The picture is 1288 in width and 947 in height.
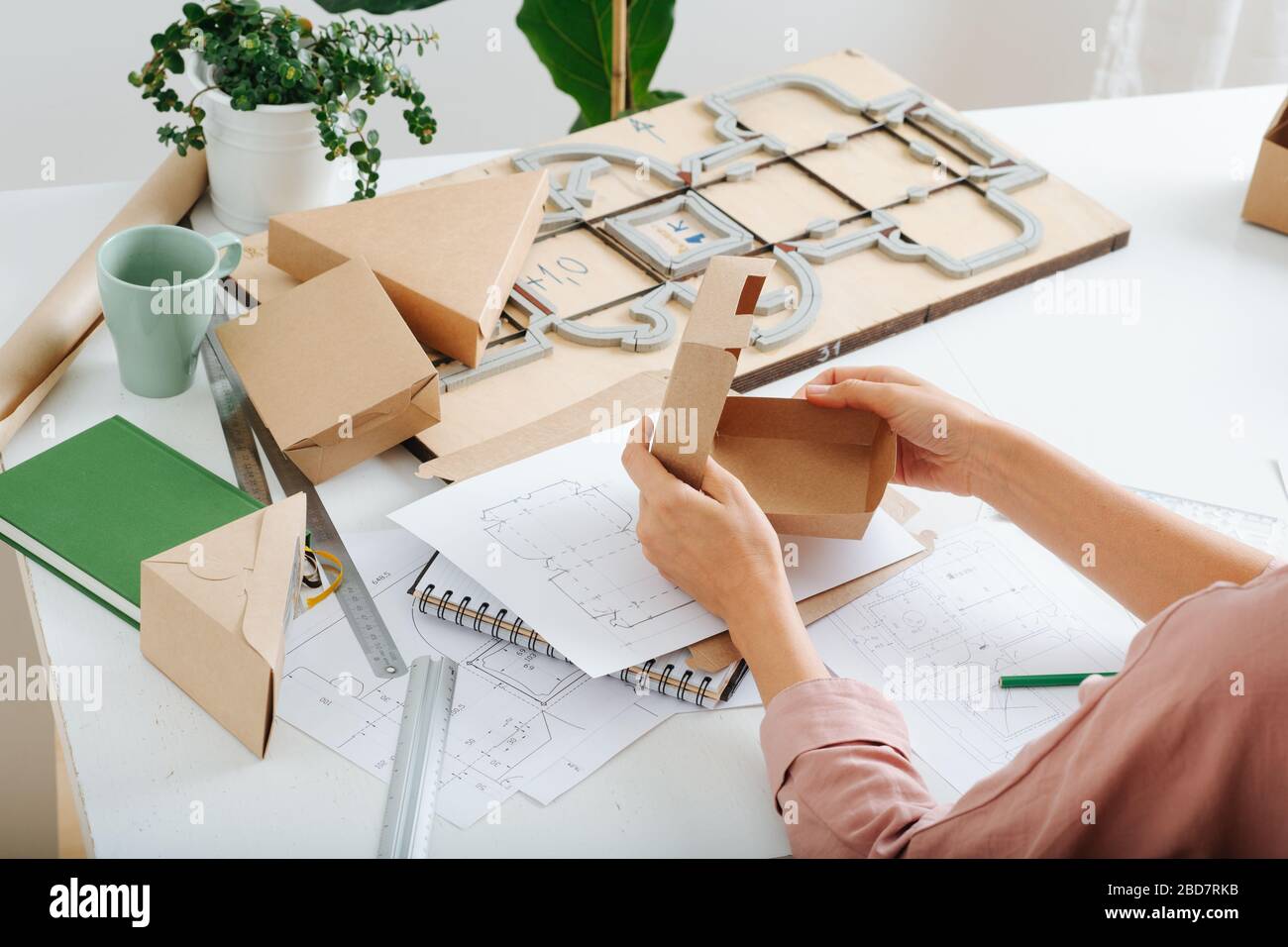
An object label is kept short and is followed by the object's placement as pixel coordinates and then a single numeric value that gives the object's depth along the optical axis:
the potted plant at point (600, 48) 1.91
